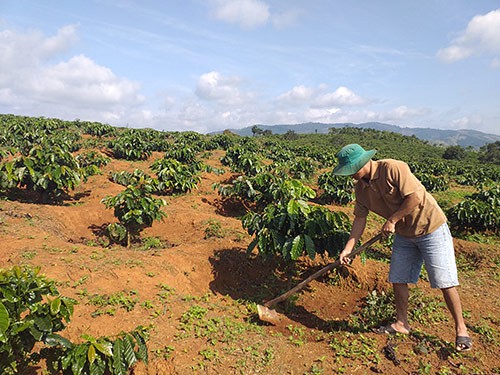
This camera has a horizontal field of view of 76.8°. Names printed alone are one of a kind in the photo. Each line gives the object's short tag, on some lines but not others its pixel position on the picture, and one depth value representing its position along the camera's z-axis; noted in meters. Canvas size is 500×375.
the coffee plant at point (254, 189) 8.45
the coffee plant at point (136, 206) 6.23
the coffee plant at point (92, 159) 11.91
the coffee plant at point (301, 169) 13.63
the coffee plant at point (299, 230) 4.26
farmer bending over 2.99
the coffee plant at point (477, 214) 7.75
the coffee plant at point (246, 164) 12.23
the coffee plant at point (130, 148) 16.03
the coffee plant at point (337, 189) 11.10
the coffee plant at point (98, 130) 23.41
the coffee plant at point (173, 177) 9.73
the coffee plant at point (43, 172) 7.16
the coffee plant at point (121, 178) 10.86
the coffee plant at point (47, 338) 2.26
